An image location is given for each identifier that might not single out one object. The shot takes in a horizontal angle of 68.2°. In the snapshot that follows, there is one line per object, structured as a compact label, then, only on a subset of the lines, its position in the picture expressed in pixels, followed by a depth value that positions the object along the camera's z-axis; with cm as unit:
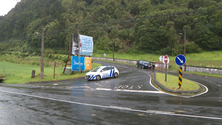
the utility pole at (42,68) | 2175
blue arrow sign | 1215
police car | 1948
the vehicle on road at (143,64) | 3740
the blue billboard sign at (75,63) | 2552
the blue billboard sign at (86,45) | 2770
